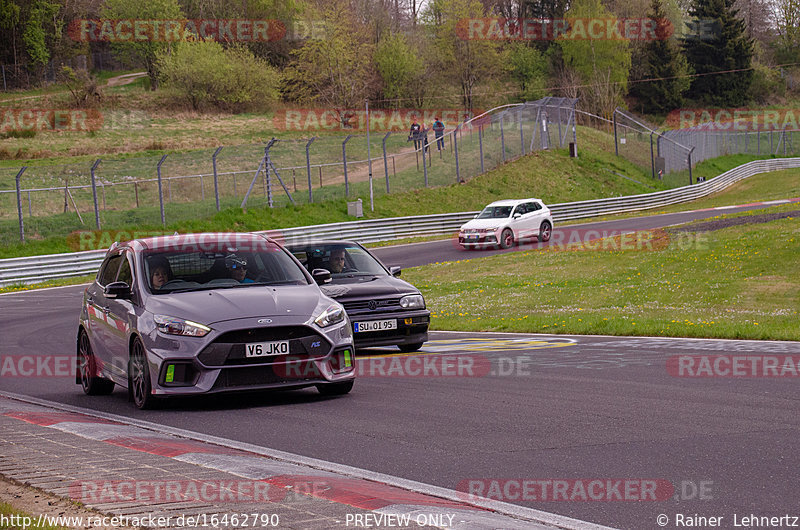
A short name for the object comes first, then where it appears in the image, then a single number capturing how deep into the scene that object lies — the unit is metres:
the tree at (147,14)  98.25
